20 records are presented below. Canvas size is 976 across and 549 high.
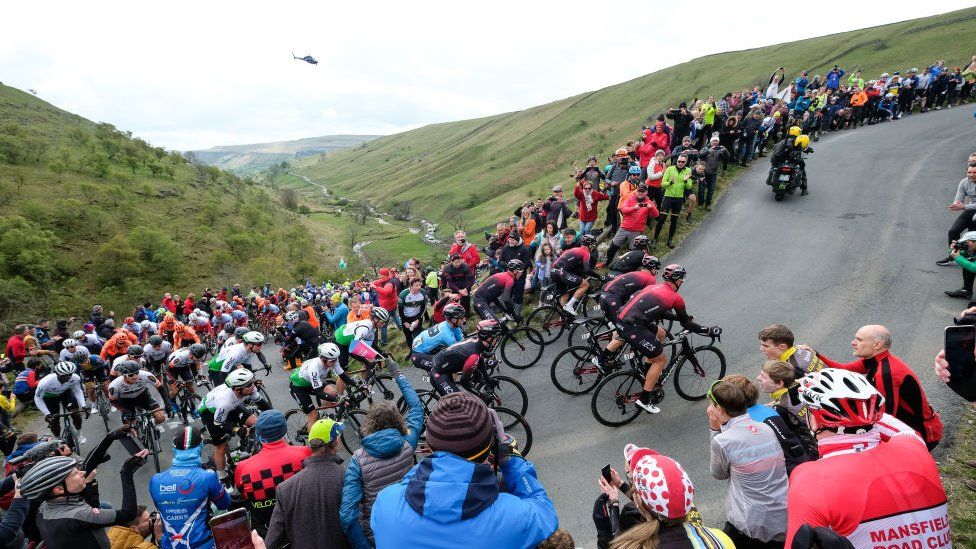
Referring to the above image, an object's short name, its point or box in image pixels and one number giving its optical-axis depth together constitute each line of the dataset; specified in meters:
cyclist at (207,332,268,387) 8.16
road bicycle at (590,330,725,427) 6.69
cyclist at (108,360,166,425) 8.05
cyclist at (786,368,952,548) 2.35
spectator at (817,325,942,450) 3.99
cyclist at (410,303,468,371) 6.99
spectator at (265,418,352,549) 3.59
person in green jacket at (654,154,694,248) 11.54
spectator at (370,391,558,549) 2.14
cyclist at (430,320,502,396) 6.15
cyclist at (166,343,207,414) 9.17
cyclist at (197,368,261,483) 6.39
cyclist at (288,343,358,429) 7.23
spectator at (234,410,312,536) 4.24
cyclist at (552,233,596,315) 9.09
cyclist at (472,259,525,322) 8.99
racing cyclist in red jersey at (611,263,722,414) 6.31
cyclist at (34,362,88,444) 8.45
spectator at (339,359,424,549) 3.58
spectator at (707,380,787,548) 3.53
